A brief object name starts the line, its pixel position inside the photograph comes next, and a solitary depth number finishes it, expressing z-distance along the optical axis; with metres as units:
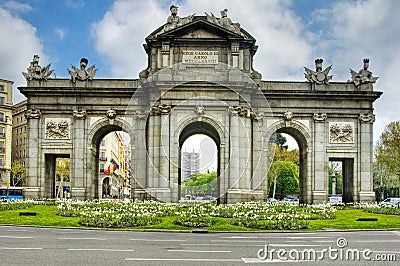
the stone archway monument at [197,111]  54.47
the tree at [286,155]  109.81
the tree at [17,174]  104.14
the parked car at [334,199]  88.44
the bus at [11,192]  82.75
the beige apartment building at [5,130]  107.12
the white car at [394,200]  80.22
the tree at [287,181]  111.64
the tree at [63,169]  107.44
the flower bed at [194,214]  34.75
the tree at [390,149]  83.51
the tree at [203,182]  142.50
